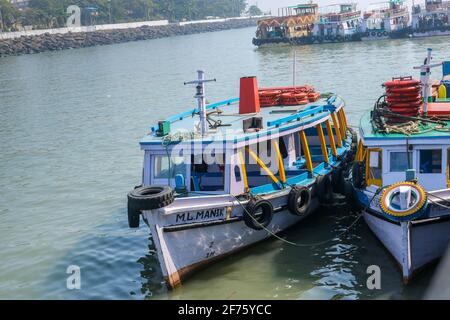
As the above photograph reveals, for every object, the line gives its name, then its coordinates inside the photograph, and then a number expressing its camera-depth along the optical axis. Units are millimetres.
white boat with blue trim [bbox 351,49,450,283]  10627
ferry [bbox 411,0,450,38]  66625
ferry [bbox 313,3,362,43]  71438
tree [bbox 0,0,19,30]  108875
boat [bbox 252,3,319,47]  75000
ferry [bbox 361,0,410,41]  69050
